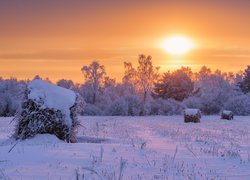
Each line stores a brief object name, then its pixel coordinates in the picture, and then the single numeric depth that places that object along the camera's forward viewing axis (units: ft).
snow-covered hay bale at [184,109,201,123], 130.72
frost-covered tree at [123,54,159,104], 283.18
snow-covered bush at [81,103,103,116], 207.98
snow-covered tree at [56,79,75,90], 352.44
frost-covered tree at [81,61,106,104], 276.41
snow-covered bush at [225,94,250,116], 187.93
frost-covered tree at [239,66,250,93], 239.09
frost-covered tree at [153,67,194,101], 234.38
